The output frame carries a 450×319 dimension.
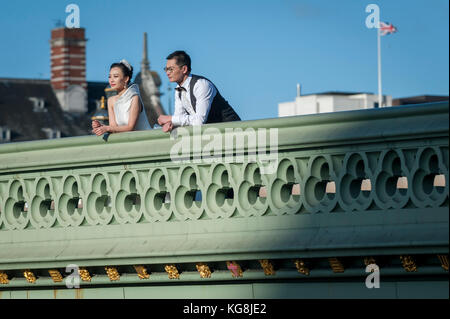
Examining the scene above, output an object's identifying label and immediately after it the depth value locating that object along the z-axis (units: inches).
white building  4431.6
